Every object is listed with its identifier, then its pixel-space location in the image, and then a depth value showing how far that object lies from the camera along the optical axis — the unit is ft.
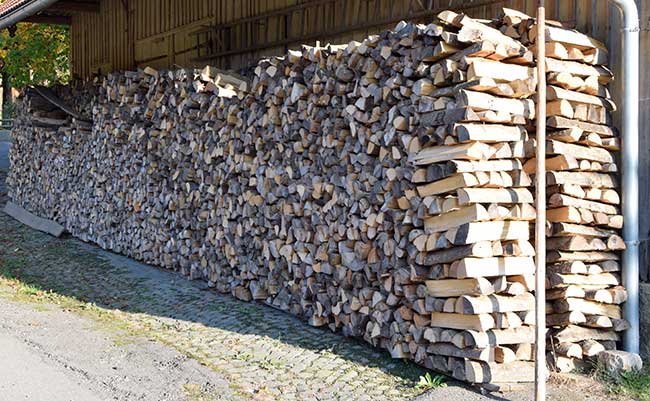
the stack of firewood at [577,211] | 19.10
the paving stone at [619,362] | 18.49
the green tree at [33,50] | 68.30
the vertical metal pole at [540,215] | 16.93
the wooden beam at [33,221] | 45.24
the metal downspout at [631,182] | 19.39
